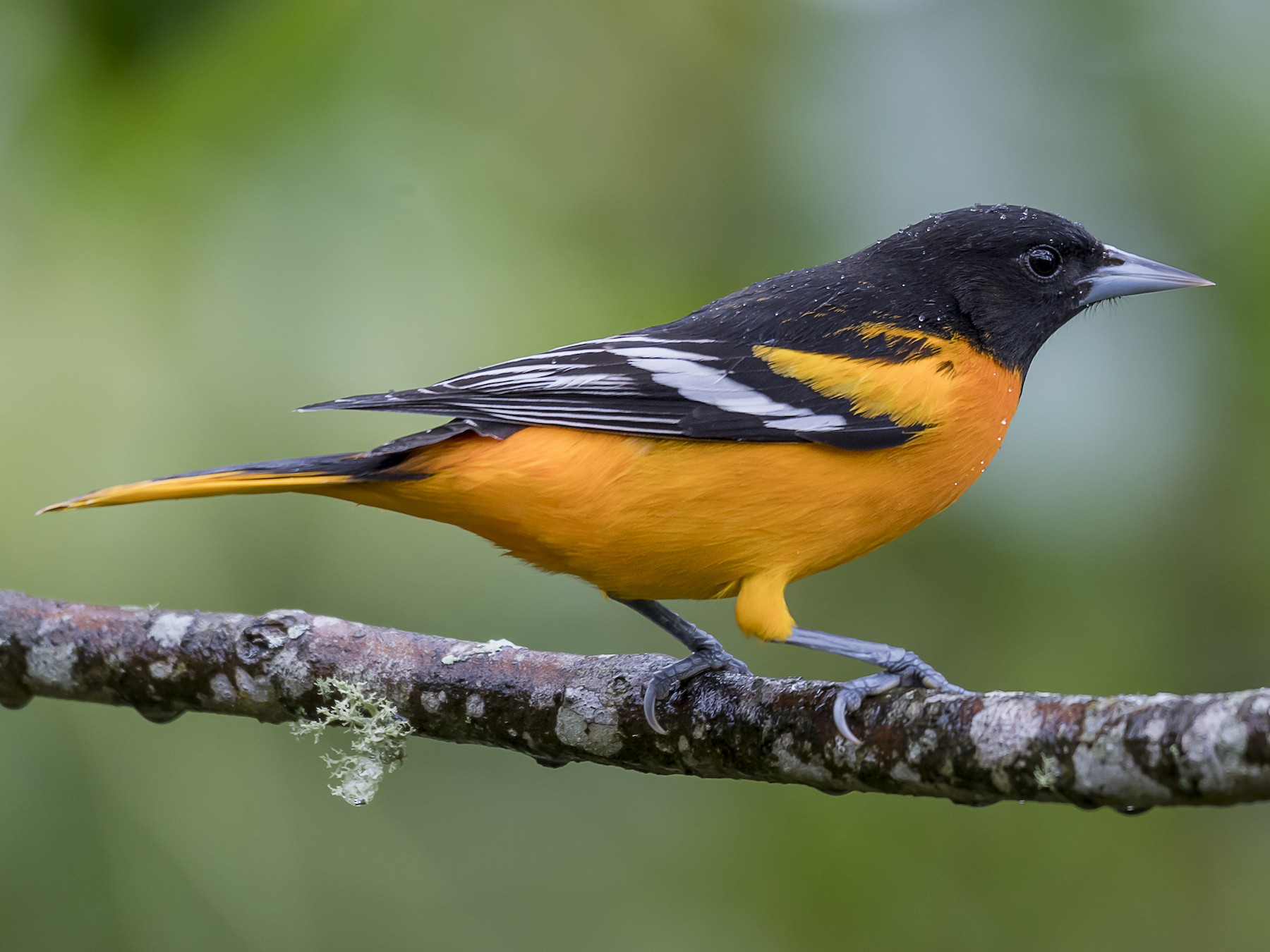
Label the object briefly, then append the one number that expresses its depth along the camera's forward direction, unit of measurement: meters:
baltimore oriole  3.63
